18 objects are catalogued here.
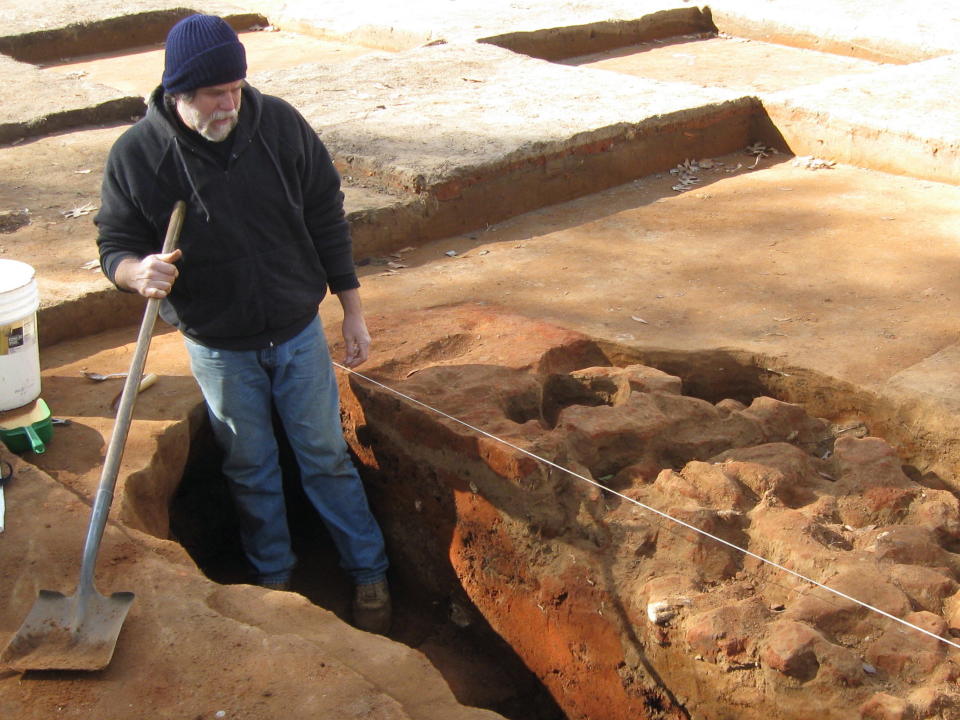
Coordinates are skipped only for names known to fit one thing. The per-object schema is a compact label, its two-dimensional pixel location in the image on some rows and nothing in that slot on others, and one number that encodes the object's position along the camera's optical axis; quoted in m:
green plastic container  3.69
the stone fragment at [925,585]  3.04
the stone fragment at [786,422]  3.96
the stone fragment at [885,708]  2.64
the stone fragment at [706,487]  3.49
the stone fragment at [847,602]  2.97
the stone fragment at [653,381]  4.11
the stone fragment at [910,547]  3.21
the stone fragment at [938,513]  3.38
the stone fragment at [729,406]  4.06
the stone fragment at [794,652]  2.82
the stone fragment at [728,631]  2.93
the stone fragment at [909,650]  2.79
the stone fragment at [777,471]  3.53
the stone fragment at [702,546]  3.24
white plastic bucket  3.72
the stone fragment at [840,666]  2.78
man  3.23
